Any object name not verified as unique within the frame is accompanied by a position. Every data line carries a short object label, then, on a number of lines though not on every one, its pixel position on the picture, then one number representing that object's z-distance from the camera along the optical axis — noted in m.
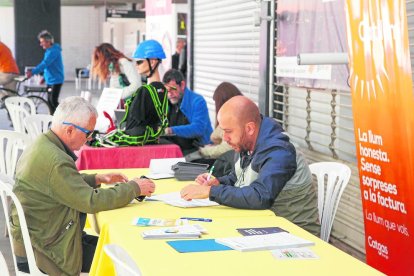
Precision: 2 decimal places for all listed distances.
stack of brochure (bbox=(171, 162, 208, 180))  4.38
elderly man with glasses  3.40
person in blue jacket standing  13.56
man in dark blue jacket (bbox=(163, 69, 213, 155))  6.71
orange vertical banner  3.41
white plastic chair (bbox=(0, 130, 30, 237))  5.42
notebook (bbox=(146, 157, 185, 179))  4.48
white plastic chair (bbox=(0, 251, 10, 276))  2.38
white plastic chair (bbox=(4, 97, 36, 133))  8.25
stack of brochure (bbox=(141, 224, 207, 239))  2.95
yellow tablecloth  2.52
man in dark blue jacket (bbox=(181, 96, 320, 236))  3.59
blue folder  2.78
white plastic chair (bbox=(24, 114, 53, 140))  7.22
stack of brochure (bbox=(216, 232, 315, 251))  2.79
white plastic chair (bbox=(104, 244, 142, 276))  2.13
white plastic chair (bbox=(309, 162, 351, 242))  4.28
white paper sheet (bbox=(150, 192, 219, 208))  3.62
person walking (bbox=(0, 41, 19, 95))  13.50
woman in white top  7.88
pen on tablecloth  3.29
